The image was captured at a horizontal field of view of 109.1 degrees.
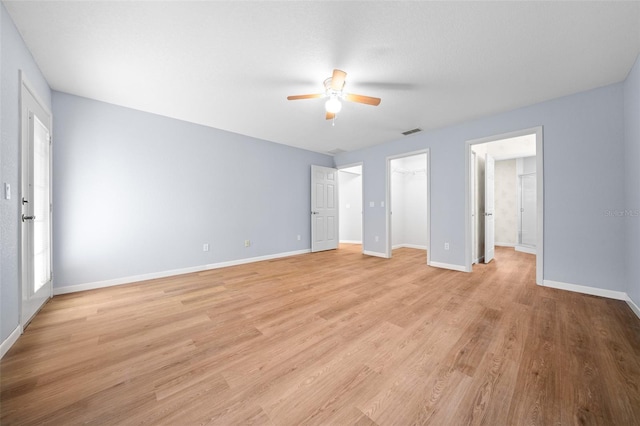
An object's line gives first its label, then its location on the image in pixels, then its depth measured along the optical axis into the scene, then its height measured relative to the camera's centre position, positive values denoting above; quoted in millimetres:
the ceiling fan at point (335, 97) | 2420 +1280
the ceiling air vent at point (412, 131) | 4227 +1522
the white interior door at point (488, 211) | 4551 -4
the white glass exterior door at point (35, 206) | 2091 +66
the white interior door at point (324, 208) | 5742 +84
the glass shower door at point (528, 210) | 5793 +18
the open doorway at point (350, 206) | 7402 +175
